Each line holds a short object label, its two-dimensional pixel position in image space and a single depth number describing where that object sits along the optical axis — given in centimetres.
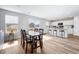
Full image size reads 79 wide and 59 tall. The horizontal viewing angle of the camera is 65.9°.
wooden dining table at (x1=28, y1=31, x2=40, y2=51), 179
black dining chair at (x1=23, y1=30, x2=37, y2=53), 178
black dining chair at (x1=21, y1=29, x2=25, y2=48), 180
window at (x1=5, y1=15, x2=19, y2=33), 170
